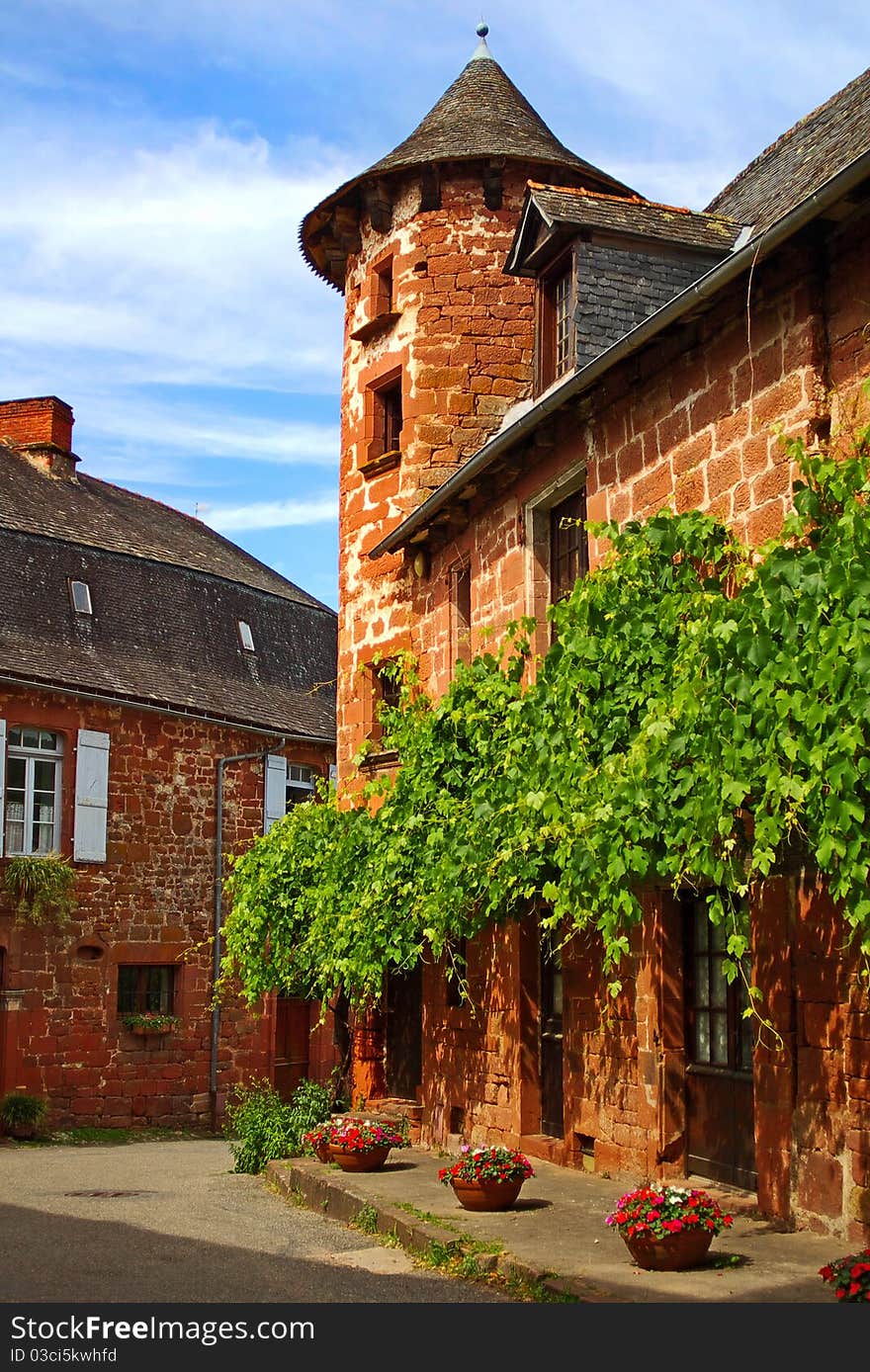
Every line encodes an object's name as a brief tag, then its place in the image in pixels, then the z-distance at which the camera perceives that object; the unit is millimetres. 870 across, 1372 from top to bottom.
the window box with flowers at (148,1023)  18484
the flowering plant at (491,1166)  8797
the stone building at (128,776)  17828
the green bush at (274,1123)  12805
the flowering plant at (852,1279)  5777
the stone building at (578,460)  7789
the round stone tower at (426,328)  14195
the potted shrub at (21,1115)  16859
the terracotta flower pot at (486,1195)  8781
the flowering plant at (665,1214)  6824
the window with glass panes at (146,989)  18812
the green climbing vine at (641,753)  5625
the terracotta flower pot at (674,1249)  6832
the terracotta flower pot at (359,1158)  10867
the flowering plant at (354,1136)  10883
